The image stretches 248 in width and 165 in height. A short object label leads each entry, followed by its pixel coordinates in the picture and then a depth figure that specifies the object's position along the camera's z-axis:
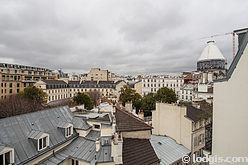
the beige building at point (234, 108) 4.47
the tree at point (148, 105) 31.32
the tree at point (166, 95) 35.09
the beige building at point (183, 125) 12.88
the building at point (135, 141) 8.85
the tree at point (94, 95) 48.98
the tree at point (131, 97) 37.49
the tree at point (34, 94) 32.19
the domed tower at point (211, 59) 56.03
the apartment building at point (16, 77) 45.36
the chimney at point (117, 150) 7.84
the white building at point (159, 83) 56.78
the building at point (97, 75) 81.56
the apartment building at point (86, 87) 58.09
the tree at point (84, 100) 34.17
